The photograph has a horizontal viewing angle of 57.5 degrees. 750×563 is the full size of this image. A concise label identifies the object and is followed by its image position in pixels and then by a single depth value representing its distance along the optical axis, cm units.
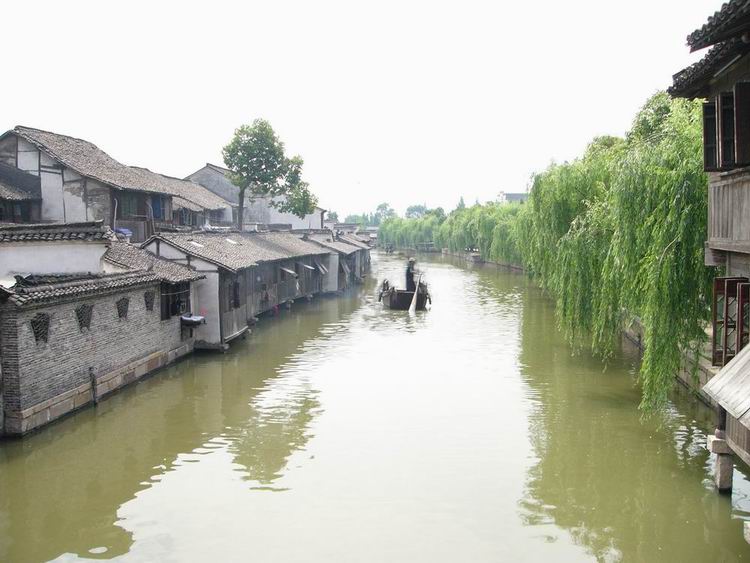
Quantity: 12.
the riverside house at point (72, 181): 2862
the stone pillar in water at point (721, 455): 1045
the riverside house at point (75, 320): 1352
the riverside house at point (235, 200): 5181
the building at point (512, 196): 17268
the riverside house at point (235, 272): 2300
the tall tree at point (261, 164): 4544
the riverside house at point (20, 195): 2744
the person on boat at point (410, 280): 3925
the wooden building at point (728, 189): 910
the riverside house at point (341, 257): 4353
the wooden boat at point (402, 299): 3628
